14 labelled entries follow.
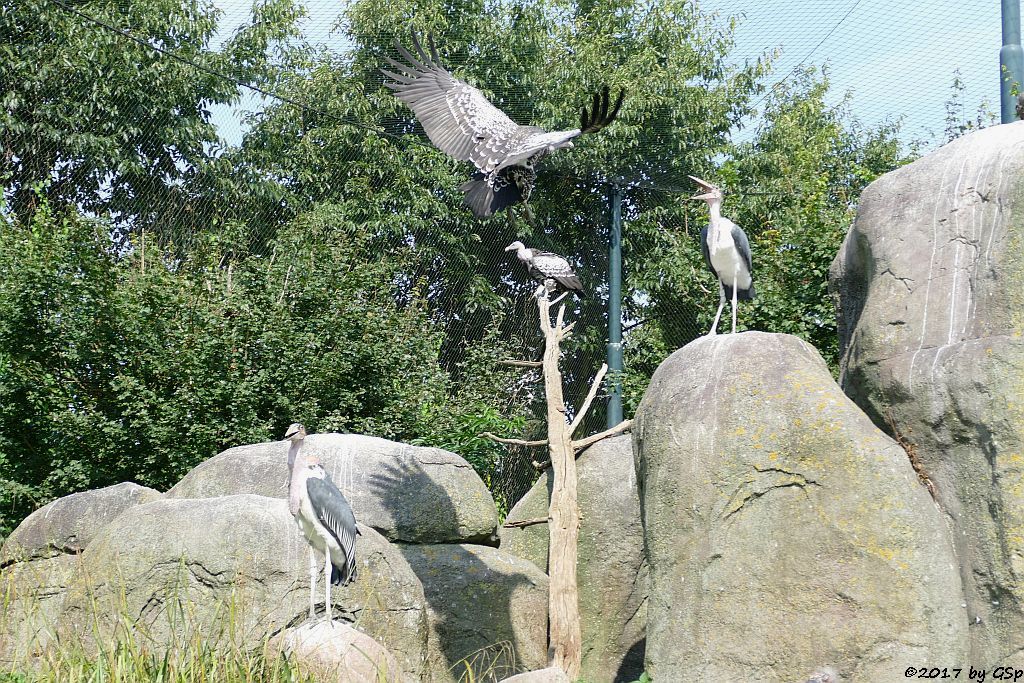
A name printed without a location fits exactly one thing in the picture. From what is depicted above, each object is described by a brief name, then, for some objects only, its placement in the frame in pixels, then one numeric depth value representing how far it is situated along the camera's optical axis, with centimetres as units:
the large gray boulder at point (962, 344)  950
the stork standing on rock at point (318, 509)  1032
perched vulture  1366
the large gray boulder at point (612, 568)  1467
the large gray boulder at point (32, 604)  796
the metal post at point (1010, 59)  1473
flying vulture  1291
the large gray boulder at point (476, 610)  1422
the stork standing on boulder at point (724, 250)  1155
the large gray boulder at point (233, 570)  1200
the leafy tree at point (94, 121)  1989
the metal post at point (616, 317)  1864
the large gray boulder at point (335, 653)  898
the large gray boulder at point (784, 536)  947
